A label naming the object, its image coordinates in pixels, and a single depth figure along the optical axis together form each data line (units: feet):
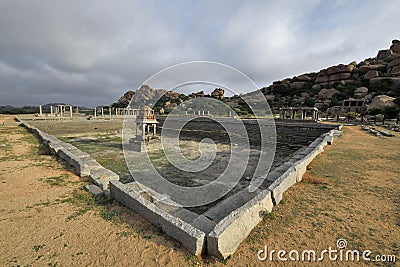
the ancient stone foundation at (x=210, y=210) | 9.50
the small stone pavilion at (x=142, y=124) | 42.56
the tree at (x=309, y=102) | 155.70
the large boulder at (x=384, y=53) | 215.92
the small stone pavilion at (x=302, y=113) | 72.89
